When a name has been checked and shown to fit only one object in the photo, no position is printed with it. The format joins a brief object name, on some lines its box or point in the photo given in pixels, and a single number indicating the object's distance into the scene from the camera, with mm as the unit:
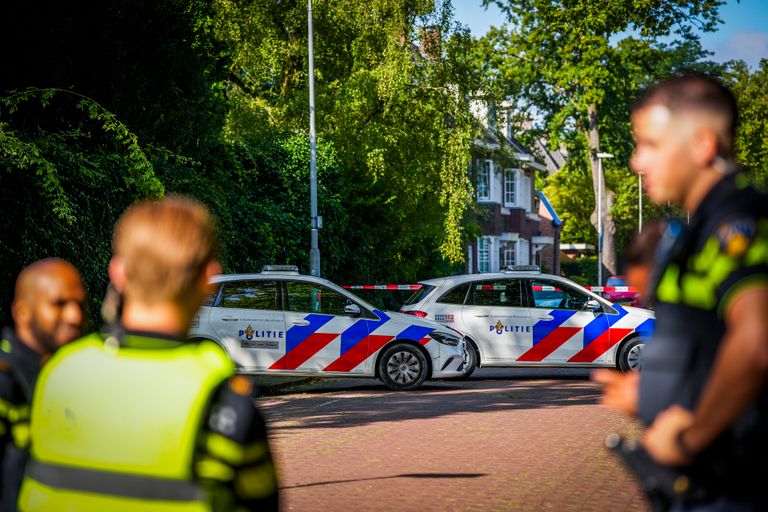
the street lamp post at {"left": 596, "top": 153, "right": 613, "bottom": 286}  47141
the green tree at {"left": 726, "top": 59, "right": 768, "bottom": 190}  58688
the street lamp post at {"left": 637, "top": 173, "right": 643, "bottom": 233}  60338
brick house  51844
